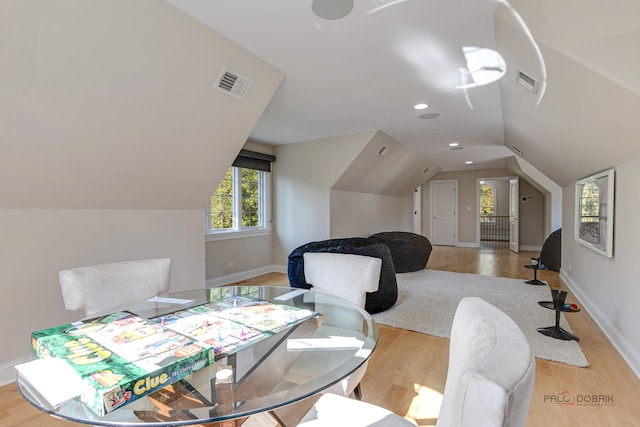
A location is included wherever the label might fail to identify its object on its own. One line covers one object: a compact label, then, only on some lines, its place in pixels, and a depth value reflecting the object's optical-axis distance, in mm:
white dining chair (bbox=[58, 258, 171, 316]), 1664
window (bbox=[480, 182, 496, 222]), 11992
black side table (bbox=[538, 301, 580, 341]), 2715
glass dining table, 819
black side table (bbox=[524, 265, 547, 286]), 4559
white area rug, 2607
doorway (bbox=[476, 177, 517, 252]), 10711
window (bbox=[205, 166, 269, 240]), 4754
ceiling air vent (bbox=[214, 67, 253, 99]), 2369
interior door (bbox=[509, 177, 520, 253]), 7684
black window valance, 4887
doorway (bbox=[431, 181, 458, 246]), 9406
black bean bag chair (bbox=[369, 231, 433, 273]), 5449
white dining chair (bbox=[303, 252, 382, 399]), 1959
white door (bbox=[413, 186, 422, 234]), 9820
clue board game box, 803
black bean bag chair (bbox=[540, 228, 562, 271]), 5458
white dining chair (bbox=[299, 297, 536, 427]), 545
